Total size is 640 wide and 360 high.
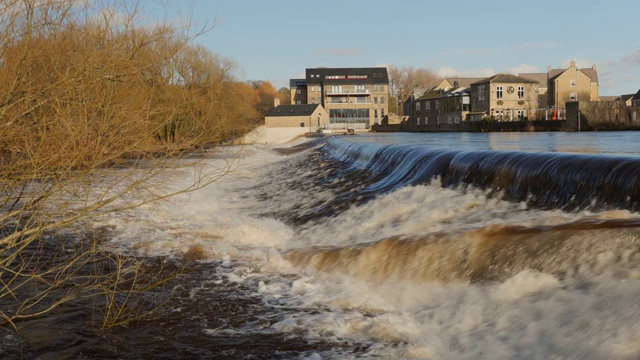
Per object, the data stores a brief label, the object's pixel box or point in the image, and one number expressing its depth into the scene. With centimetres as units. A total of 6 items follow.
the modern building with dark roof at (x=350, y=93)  9506
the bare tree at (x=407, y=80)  10438
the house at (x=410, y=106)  7899
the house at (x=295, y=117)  8269
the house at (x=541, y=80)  8703
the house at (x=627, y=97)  9421
